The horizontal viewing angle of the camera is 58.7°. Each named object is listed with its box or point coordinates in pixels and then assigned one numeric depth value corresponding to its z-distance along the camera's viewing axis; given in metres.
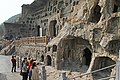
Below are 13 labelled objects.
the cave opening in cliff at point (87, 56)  11.11
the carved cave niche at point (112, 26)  9.03
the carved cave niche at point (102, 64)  9.33
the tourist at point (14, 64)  8.81
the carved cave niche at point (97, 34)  9.35
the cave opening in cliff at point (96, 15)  10.51
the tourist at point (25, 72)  6.81
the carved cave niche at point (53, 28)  17.74
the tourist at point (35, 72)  6.60
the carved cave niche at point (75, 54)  10.82
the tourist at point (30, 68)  6.72
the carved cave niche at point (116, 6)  9.91
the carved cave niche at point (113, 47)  9.11
